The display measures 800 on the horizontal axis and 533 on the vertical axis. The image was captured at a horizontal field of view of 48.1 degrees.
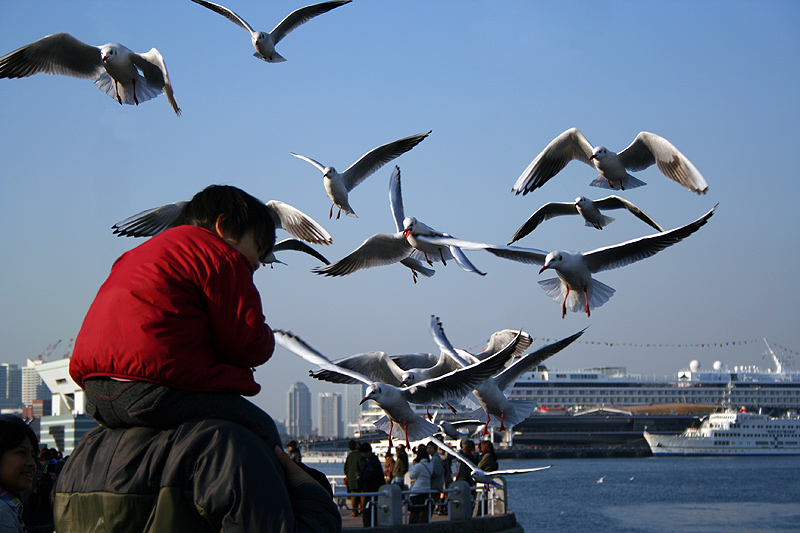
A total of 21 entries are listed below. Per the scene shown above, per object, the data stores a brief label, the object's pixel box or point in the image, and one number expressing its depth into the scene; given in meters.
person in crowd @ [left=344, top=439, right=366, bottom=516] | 11.72
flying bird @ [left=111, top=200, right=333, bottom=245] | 8.49
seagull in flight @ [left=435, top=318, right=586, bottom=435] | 8.59
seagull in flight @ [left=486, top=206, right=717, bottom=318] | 8.06
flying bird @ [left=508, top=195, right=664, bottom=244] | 9.39
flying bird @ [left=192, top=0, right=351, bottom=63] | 9.66
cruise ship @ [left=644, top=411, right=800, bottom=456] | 70.94
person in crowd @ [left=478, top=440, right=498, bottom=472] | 11.59
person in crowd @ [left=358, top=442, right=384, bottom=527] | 11.09
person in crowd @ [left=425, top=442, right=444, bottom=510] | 11.85
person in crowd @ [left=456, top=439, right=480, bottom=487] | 12.12
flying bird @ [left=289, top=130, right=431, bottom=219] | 10.18
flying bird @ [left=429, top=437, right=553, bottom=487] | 9.30
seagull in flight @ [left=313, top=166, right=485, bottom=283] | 9.98
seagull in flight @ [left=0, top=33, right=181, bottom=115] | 9.39
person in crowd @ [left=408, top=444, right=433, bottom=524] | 11.52
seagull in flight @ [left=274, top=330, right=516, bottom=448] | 7.80
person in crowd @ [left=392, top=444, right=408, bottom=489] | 13.18
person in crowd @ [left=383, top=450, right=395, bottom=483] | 13.91
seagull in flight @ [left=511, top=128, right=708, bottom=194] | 9.22
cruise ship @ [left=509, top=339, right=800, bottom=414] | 78.44
